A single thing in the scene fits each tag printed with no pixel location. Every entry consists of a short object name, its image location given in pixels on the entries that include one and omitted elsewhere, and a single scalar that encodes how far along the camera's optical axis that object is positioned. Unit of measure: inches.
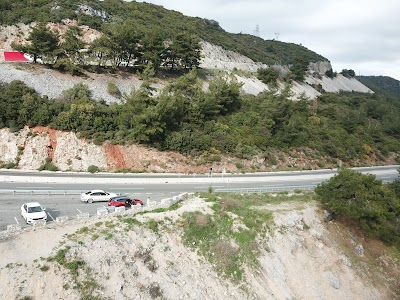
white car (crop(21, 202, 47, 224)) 1011.3
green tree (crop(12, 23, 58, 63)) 1989.4
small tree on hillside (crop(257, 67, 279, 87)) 3159.5
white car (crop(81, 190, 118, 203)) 1264.8
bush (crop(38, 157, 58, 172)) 1602.7
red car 1217.4
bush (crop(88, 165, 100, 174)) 1624.0
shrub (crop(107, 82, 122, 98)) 2035.3
